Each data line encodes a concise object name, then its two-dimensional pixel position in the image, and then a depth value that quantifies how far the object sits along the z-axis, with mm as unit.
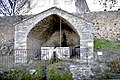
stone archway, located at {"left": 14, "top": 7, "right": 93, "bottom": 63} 10477
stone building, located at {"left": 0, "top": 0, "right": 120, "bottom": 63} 10578
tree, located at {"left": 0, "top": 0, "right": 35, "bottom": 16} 17531
